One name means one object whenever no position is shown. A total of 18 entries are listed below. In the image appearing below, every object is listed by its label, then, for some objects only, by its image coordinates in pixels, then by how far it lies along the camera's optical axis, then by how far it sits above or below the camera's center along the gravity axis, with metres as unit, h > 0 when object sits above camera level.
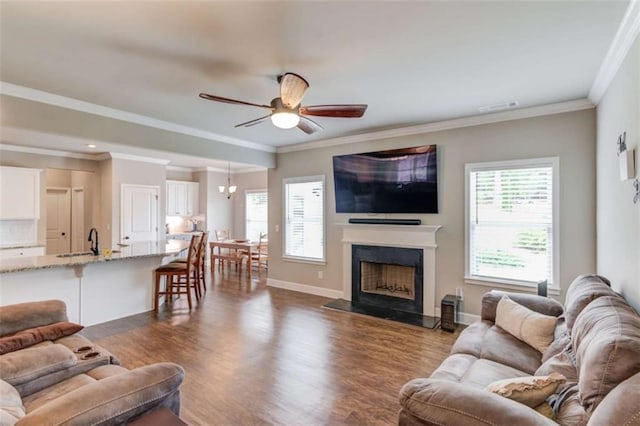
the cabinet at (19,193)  5.43 +0.38
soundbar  4.69 -0.11
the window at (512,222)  3.79 -0.10
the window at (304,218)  5.84 -0.07
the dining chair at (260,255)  7.47 -0.97
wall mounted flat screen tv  4.55 +0.50
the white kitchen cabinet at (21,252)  5.48 -0.64
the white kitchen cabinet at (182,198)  8.48 +0.45
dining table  7.33 -0.83
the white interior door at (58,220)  7.38 -0.12
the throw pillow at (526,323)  2.35 -0.84
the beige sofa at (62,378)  1.29 -0.80
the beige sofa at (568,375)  1.24 -0.78
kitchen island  3.51 -0.81
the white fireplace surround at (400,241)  4.55 -0.41
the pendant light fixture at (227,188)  8.16 +0.72
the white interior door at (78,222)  7.13 -0.16
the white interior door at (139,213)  6.63 +0.04
